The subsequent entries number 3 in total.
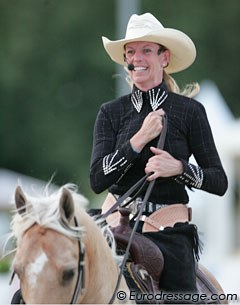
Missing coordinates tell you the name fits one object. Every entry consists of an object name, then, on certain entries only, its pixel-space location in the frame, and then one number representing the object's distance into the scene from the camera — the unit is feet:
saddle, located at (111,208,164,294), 47.26
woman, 49.34
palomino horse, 41.34
